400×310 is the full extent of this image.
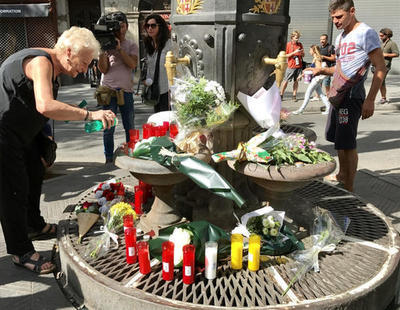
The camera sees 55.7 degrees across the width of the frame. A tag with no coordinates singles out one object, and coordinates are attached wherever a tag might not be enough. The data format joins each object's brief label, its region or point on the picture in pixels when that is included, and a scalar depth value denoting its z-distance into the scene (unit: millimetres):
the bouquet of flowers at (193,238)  2514
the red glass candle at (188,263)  2334
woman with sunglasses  4684
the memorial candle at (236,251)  2488
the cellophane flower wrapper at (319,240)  2541
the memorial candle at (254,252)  2447
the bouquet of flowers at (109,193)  3448
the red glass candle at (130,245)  2554
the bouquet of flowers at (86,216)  3023
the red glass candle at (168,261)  2373
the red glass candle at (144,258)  2436
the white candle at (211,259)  2391
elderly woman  2572
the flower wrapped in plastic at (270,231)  2717
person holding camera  4934
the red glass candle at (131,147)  3078
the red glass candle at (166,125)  3388
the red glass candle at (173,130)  3226
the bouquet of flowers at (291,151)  2779
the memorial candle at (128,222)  2750
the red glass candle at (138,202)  3504
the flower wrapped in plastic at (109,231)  2725
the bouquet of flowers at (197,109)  2812
